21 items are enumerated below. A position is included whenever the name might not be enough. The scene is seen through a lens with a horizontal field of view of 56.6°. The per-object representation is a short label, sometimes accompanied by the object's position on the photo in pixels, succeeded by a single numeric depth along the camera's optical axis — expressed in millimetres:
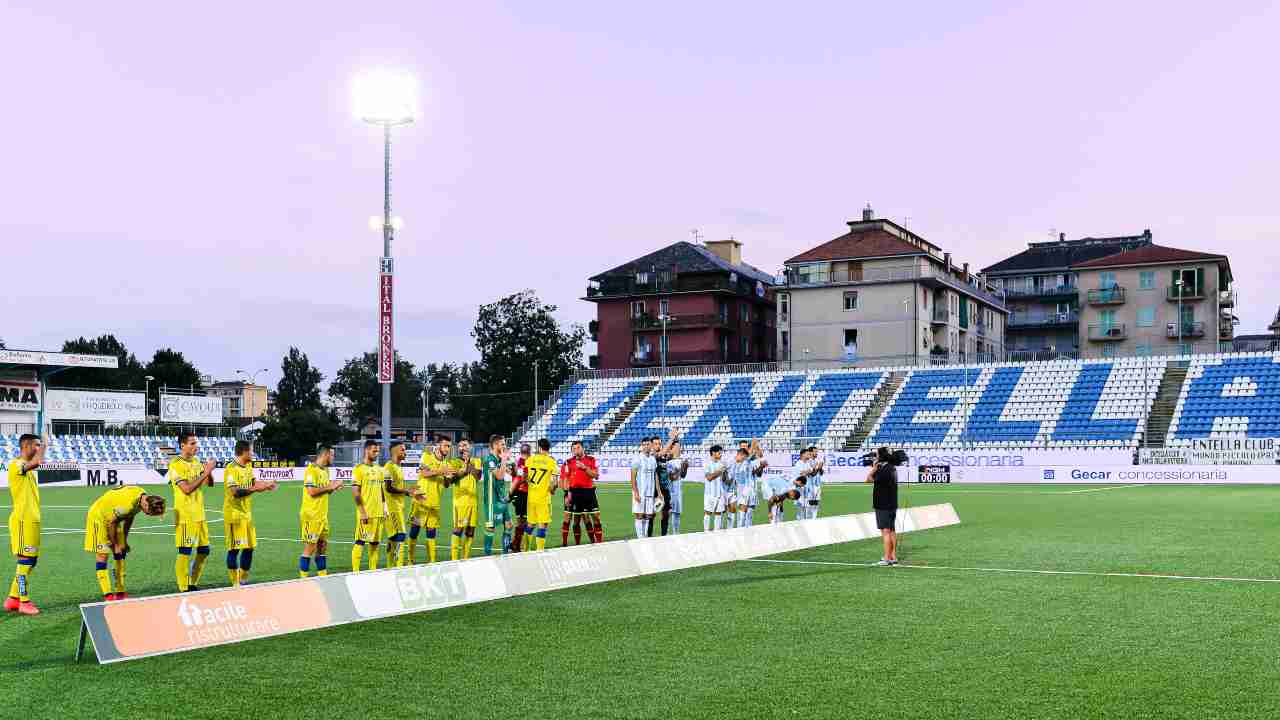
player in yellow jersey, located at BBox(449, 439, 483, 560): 18578
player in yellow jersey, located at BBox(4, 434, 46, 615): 13891
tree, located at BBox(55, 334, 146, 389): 105125
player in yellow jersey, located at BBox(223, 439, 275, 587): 15289
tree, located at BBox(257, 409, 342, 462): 89562
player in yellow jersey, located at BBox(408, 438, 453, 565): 18188
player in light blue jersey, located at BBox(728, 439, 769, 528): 25109
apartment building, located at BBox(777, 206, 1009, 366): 80562
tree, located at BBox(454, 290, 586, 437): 102188
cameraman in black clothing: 18375
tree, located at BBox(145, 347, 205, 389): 115125
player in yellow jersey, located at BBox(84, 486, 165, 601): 14164
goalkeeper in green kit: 20141
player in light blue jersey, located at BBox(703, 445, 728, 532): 24422
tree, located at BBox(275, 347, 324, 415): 147988
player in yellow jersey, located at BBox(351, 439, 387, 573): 16609
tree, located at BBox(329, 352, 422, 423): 135125
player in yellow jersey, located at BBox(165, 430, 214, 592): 14555
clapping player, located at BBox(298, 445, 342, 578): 15977
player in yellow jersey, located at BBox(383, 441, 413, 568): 17047
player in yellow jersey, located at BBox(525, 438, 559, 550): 19922
